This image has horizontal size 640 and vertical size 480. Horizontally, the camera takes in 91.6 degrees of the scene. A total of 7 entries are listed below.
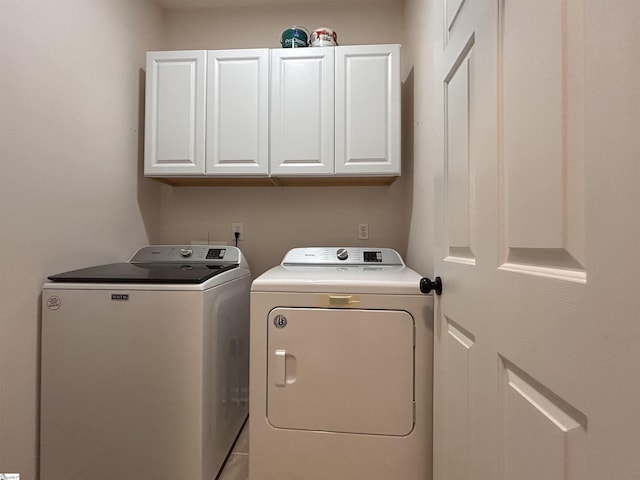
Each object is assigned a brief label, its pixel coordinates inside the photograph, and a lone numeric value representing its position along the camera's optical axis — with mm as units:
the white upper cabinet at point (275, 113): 1787
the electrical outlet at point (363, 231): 2154
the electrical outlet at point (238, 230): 2211
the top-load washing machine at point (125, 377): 1244
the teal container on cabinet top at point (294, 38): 1875
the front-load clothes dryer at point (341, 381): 1185
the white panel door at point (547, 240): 343
